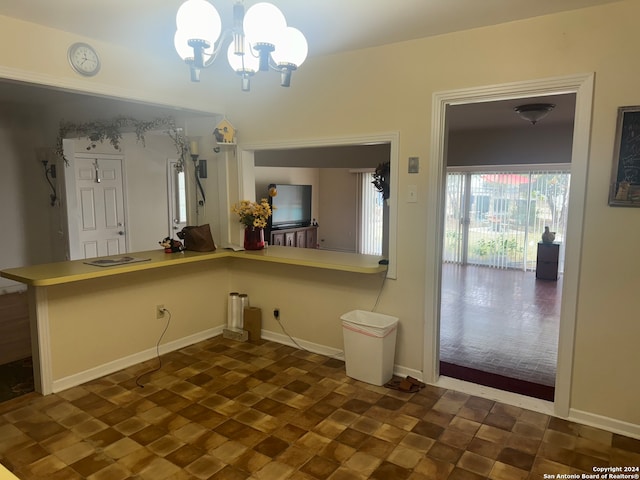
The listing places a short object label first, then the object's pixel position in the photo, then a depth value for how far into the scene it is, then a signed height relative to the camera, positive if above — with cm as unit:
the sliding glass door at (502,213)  797 -26
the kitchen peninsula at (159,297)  310 -87
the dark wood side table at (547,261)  735 -104
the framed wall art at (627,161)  245 +23
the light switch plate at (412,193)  321 +4
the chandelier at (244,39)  179 +69
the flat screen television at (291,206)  918 -20
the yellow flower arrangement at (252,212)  407 -14
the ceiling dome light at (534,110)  468 +99
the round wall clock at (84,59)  302 +97
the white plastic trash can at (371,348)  322 -114
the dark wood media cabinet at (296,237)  899 -87
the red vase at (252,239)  417 -41
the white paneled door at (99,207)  586 -17
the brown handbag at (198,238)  399 -39
